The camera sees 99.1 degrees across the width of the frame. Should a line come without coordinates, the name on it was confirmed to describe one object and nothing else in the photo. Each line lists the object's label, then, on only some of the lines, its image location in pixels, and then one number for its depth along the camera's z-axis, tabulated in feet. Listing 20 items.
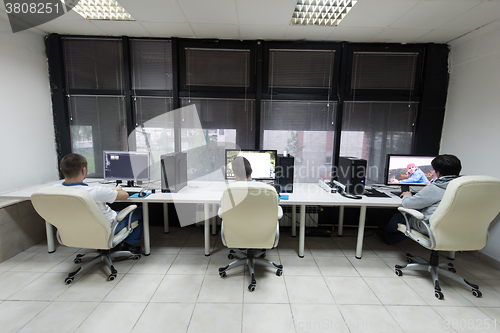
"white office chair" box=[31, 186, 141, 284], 5.15
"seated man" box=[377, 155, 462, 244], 6.11
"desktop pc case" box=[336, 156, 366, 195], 7.97
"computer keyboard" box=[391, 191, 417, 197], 8.40
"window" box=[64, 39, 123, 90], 9.60
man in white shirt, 5.86
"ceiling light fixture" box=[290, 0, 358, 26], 6.95
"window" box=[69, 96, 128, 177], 9.88
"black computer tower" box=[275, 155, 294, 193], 8.26
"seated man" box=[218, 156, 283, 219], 6.19
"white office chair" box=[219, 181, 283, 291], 5.26
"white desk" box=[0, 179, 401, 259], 7.34
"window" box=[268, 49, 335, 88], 9.75
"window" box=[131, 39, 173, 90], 9.65
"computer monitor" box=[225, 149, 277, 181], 8.95
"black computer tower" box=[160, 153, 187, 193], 7.93
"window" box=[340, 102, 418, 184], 10.01
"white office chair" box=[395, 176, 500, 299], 5.21
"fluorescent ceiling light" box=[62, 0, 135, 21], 7.23
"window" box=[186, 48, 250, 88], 9.70
